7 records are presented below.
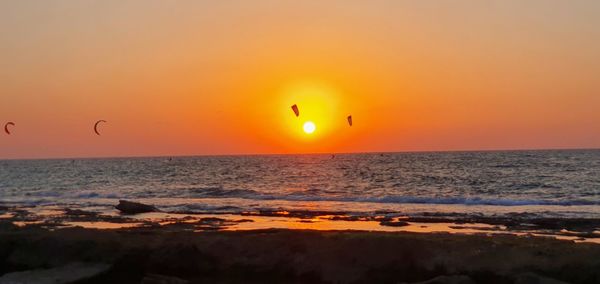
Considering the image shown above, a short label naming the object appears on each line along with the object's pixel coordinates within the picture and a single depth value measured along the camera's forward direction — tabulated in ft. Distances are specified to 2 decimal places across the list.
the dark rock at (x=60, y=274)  37.37
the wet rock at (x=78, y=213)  98.82
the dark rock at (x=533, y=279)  32.68
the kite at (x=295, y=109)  67.31
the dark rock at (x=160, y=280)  36.19
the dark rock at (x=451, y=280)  33.40
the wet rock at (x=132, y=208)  104.12
